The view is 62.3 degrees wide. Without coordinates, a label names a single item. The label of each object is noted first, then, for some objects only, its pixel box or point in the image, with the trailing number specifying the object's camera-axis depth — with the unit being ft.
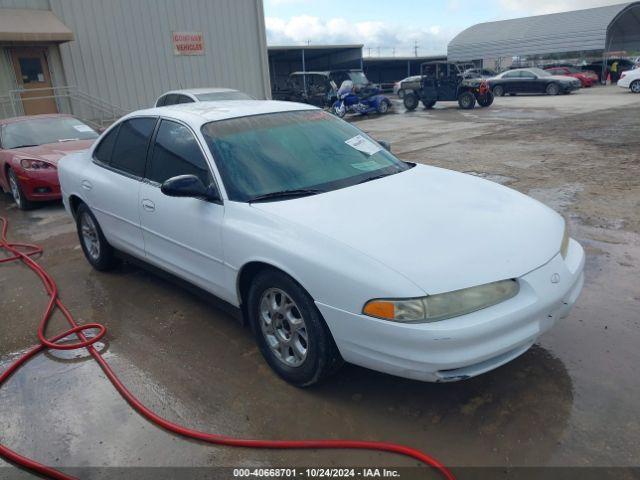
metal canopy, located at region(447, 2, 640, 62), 131.75
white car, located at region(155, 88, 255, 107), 37.22
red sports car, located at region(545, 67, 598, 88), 100.78
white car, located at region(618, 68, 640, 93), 81.46
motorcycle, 68.03
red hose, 8.44
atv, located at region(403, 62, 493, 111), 69.77
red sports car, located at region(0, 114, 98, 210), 25.21
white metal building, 46.42
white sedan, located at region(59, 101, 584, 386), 8.34
